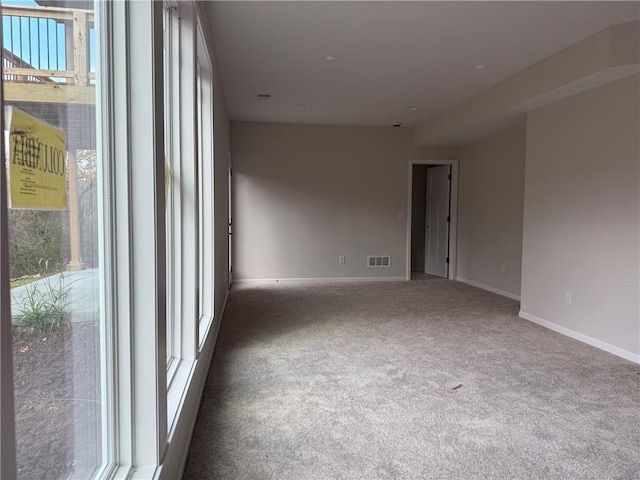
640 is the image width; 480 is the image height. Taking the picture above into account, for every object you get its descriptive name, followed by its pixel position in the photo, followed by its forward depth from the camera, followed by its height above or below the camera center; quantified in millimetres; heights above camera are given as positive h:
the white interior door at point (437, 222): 7016 -8
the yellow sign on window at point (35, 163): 677 +106
